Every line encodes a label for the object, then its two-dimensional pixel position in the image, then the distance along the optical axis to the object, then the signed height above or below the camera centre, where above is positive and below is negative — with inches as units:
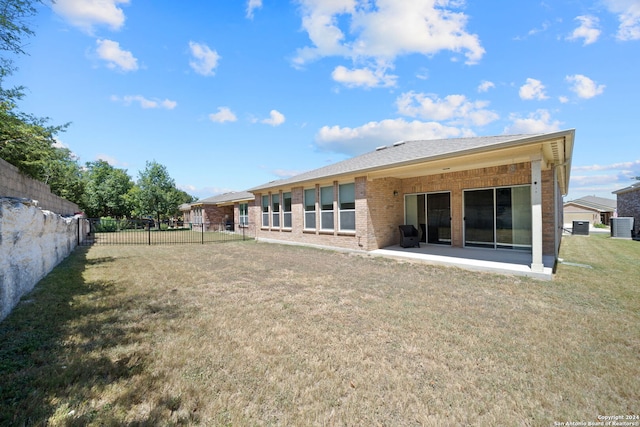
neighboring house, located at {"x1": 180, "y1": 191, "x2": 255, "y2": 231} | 922.1 -1.7
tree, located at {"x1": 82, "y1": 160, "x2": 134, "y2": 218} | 1419.8 +89.0
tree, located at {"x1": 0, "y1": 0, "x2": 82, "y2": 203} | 269.6 +119.4
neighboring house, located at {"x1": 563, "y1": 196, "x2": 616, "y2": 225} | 1342.3 -41.8
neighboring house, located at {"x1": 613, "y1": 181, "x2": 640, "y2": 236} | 718.8 -6.9
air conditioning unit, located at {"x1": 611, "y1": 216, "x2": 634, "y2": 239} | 613.0 -60.9
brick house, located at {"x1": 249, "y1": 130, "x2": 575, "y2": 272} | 270.2 +16.3
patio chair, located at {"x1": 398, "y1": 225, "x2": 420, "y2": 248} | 406.6 -45.5
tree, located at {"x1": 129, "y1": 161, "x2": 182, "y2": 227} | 1208.4 +94.2
